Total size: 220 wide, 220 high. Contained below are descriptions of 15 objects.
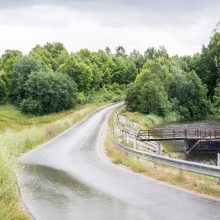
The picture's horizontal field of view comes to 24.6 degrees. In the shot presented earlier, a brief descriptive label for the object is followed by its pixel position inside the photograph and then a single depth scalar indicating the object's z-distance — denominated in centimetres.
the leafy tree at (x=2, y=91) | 10394
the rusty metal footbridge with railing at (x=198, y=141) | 5368
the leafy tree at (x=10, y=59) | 12144
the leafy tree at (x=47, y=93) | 9950
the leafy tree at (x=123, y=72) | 15175
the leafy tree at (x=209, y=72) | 12975
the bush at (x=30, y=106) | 9888
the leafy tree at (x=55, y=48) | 17962
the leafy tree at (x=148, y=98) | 9212
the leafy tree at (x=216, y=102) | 10212
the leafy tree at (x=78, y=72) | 12475
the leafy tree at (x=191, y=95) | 10750
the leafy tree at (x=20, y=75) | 10719
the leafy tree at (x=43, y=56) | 13582
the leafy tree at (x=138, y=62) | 17482
